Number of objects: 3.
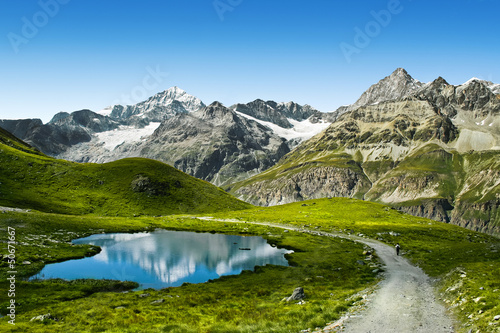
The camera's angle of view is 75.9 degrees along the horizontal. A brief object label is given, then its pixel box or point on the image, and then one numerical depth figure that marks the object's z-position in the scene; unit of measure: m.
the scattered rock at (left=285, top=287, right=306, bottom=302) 31.30
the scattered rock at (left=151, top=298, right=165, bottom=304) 32.31
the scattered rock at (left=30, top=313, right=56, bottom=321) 26.62
